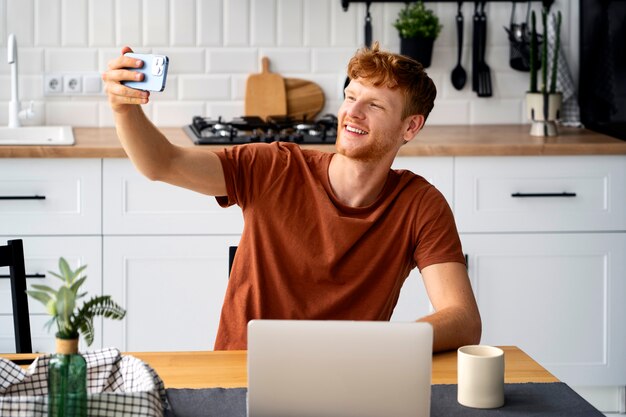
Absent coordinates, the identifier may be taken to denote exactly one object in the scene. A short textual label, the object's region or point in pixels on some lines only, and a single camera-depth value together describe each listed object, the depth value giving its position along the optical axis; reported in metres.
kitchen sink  3.66
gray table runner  1.50
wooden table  1.63
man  2.07
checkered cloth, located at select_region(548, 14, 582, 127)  3.89
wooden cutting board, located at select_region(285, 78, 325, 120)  3.87
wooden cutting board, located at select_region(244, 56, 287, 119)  3.83
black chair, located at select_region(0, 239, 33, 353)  1.95
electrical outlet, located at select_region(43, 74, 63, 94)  3.79
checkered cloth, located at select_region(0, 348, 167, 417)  1.37
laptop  1.36
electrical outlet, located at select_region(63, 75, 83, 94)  3.80
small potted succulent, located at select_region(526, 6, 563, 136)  3.59
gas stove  3.29
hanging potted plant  3.76
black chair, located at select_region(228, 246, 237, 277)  2.21
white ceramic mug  1.53
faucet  3.60
